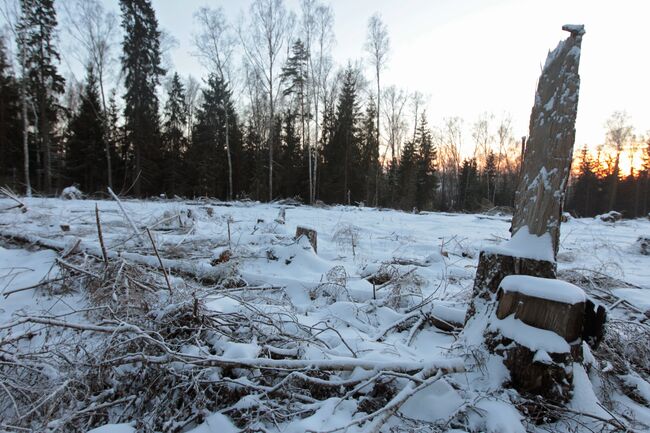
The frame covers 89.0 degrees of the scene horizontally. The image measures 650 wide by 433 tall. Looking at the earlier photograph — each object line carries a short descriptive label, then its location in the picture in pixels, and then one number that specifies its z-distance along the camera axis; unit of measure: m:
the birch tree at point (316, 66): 21.53
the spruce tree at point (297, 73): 23.22
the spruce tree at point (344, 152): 27.44
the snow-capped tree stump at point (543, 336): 1.77
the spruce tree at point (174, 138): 26.56
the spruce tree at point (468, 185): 36.50
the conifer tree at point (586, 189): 36.94
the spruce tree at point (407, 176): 32.12
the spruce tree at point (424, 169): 34.16
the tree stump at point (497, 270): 2.25
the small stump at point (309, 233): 5.32
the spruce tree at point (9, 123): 21.03
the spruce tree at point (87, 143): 24.89
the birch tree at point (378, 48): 23.71
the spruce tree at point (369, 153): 28.05
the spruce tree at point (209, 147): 26.89
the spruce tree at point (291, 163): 28.08
